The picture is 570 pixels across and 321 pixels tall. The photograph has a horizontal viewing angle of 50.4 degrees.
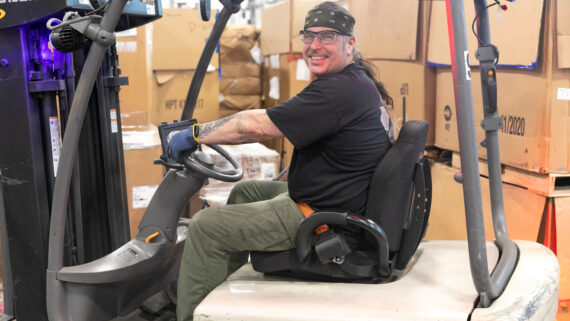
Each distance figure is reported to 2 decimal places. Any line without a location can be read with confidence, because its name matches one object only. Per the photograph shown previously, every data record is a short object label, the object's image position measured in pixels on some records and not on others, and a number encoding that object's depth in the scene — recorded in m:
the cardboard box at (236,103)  7.23
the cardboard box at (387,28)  4.34
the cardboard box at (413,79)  4.30
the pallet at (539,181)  3.30
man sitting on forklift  2.40
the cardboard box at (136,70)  4.61
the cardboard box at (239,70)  7.23
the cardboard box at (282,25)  6.23
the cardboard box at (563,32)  3.08
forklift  2.13
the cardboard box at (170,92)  5.55
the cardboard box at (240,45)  7.14
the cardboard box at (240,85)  7.24
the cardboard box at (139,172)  4.40
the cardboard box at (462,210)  3.44
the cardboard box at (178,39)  5.50
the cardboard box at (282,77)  6.16
